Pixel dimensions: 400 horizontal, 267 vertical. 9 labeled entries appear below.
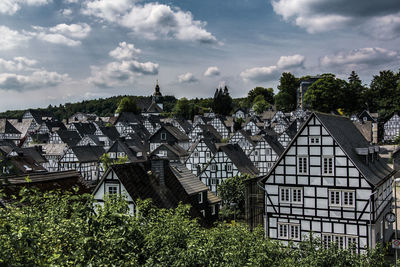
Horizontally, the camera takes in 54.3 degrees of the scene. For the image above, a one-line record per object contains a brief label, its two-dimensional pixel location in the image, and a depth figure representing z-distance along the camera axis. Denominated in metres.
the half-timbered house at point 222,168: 45.72
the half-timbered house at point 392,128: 89.06
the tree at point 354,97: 101.84
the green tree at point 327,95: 99.75
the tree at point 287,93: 130.75
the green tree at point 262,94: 159.00
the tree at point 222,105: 130.75
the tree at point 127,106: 141.88
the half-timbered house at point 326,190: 23.91
